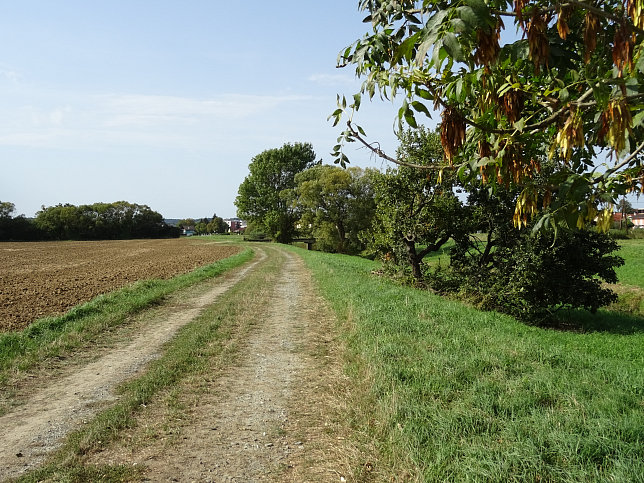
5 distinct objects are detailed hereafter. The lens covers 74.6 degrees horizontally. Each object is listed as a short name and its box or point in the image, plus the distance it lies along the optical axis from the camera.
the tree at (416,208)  16.92
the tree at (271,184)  65.25
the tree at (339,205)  50.00
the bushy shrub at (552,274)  13.23
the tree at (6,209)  87.31
